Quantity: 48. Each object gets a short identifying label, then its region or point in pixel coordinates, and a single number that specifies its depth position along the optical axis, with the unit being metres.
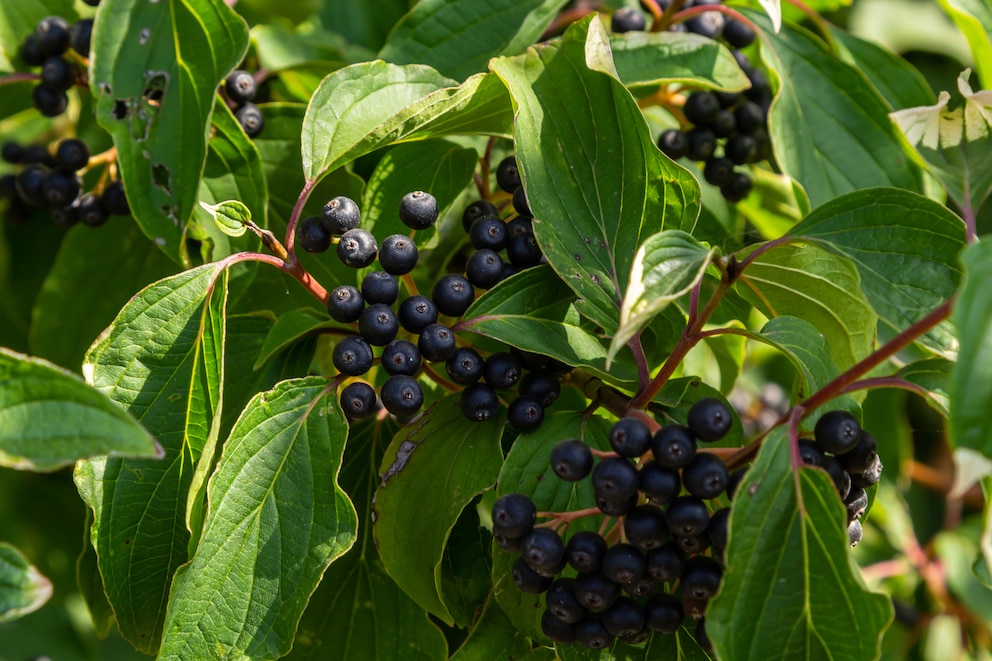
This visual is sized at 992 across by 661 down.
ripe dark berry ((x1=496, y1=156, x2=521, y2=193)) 0.54
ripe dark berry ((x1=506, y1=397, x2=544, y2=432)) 0.51
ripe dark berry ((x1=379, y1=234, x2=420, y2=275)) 0.51
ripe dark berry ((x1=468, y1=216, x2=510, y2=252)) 0.52
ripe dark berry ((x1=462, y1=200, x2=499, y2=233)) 0.54
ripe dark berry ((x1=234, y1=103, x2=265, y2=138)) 0.56
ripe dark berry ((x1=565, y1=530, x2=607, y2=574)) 0.49
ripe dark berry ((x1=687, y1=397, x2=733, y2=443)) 0.49
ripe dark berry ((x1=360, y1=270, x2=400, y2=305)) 0.51
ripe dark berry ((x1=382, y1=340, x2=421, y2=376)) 0.51
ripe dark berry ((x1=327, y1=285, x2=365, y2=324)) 0.51
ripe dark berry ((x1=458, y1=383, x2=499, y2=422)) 0.51
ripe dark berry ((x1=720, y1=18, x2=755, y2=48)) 0.59
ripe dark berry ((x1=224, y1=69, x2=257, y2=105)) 0.57
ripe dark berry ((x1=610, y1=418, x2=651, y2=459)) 0.49
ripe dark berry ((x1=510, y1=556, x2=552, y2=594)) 0.50
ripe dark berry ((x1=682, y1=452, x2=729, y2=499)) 0.49
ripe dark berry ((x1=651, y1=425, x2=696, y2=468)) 0.49
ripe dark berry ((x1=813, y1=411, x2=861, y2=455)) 0.49
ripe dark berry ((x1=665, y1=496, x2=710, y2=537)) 0.49
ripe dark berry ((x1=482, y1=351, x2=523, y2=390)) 0.51
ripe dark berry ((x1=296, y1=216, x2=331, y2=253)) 0.52
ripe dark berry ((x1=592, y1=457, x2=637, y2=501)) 0.49
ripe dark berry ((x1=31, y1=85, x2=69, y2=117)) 0.57
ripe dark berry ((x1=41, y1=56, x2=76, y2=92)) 0.57
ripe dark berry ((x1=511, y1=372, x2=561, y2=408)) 0.51
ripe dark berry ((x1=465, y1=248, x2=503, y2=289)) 0.52
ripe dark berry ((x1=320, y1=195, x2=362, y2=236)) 0.51
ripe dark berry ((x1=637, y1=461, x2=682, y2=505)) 0.49
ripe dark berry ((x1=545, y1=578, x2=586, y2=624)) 0.49
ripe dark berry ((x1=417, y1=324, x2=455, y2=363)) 0.51
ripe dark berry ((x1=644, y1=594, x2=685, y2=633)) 0.49
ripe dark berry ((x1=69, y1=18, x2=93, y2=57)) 0.57
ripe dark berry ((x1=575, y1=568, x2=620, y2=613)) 0.49
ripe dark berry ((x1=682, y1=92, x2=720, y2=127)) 0.57
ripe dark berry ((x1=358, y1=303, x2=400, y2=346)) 0.51
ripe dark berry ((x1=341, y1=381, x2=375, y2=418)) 0.51
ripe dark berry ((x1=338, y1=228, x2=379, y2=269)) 0.51
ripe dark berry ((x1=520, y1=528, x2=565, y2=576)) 0.49
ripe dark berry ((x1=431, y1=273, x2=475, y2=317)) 0.51
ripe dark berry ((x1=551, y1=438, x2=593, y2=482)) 0.50
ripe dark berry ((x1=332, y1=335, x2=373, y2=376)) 0.51
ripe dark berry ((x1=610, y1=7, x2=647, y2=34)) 0.59
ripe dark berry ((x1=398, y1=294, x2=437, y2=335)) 0.51
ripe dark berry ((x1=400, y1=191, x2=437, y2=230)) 0.52
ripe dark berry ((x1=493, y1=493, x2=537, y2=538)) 0.49
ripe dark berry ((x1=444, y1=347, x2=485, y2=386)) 0.51
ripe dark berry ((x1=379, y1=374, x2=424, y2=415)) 0.51
